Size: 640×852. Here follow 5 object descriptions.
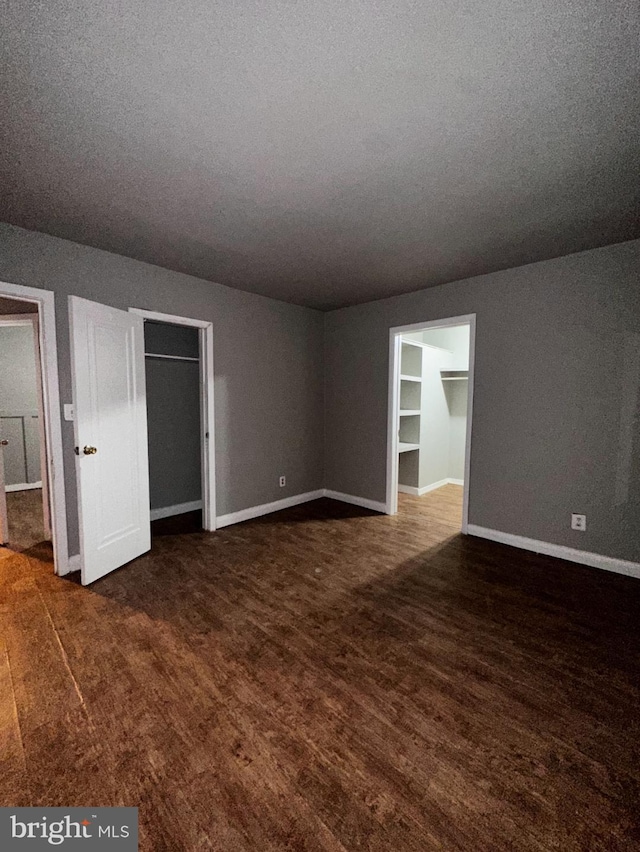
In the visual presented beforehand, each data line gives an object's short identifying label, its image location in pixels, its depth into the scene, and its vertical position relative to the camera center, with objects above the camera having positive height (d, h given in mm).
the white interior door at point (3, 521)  3309 -1094
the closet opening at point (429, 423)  4316 -308
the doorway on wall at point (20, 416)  5293 -226
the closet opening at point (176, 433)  3803 -379
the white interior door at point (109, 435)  2598 -268
